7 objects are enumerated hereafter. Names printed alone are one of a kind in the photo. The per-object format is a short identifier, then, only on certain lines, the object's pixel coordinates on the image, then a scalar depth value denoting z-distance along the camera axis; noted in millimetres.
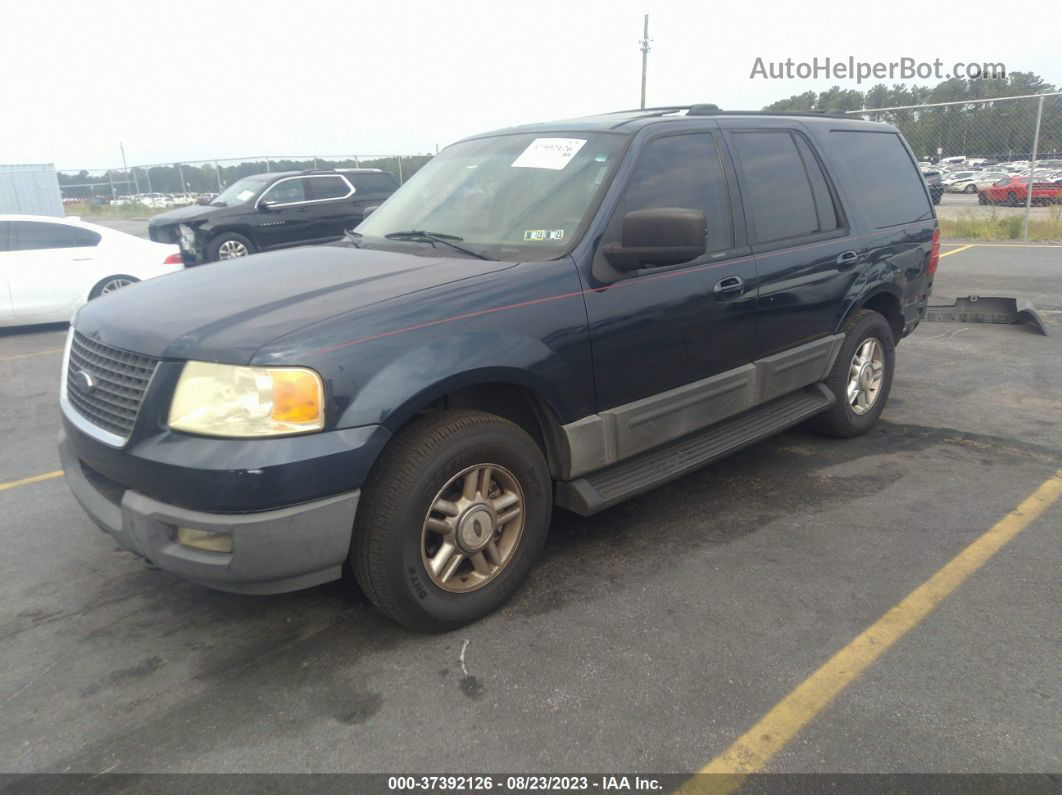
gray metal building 23016
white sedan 9133
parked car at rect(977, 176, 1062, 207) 18405
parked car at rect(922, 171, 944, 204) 16797
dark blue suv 2543
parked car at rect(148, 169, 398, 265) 13055
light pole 26281
